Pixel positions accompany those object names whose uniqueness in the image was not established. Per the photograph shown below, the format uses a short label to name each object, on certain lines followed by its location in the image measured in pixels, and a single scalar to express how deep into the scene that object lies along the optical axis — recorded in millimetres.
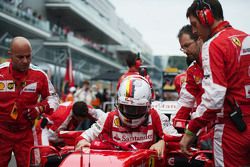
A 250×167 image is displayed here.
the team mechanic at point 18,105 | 5066
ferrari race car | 3486
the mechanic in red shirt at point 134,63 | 7731
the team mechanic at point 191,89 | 4641
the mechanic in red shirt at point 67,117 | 6633
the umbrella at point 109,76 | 22458
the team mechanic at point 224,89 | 3213
